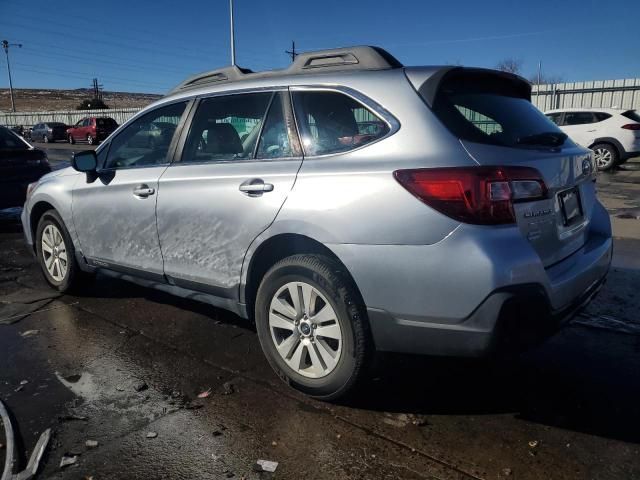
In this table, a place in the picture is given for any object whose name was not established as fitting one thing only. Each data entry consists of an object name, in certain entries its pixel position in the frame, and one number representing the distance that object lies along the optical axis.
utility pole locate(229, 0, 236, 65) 27.91
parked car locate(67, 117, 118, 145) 34.62
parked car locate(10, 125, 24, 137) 46.31
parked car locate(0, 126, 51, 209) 8.20
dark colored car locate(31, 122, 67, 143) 38.81
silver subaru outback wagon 2.39
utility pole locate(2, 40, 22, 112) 67.62
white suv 14.62
